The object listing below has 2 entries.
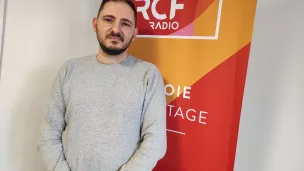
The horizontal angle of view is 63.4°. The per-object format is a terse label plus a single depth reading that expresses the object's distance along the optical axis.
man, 0.97
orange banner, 1.06
